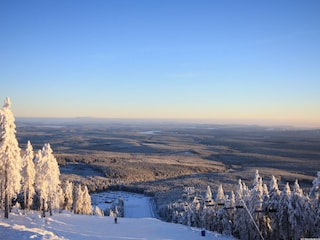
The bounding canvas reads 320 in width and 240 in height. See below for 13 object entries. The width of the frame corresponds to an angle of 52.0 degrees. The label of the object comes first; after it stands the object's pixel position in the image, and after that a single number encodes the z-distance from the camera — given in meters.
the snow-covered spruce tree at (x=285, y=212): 36.34
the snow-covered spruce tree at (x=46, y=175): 42.72
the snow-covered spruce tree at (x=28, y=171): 43.78
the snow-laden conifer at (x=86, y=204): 64.99
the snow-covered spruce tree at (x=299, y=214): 34.97
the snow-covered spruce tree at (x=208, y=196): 51.24
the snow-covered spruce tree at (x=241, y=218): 40.81
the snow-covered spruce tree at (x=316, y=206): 34.00
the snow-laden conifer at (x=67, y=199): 60.44
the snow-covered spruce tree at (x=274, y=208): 37.06
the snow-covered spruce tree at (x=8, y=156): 34.25
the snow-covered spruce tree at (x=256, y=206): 38.38
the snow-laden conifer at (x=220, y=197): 48.91
